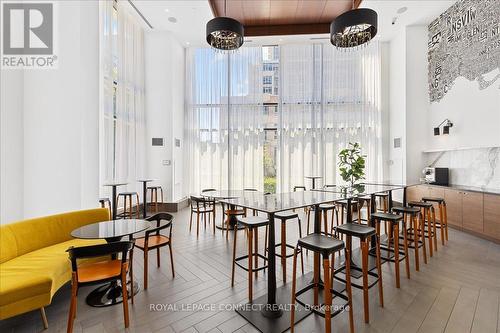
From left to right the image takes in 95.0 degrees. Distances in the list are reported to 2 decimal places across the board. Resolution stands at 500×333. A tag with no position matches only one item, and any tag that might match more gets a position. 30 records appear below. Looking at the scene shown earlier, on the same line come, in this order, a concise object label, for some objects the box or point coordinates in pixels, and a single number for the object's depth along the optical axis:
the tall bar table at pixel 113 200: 4.37
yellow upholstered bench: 1.85
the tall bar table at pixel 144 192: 5.16
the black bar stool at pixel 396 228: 2.53
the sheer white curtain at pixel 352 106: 6.69
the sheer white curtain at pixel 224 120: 6.97
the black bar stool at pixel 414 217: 2.94
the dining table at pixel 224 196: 3.81
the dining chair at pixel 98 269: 1.78
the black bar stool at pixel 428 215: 3.40
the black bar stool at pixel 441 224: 3.76
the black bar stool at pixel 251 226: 2.27
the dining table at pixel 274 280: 2.00
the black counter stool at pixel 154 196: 5.91
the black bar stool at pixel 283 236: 2.69
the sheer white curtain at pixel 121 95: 4.85
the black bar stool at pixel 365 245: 2.02
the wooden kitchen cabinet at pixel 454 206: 4.28
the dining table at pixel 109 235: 2.25
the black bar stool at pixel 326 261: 1.72
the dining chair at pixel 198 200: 4.46
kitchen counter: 3.87
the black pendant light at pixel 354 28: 2.98
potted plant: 3.13
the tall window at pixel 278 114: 6.72
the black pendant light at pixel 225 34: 3.28
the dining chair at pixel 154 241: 2.55
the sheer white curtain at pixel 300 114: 6.84
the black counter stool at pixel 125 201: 4.88
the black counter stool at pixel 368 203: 4.13
